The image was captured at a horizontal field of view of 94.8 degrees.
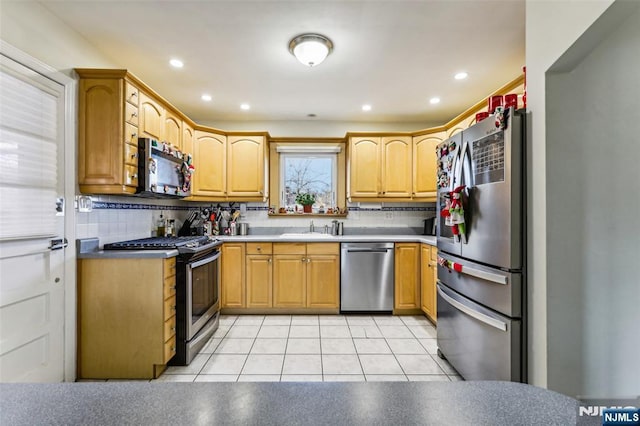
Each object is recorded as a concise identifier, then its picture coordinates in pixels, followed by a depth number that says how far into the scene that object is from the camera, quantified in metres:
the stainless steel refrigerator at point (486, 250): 1.65
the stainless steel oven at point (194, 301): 2.36
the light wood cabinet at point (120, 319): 2.16
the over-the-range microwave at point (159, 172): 2.42
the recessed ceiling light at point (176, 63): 2.61
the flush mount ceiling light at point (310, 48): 2.25
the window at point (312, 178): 4.24
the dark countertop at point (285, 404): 0.49
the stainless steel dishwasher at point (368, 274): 3.46
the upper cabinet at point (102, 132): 2.20
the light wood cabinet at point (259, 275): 3.46
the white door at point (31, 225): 1.71
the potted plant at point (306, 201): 4.18
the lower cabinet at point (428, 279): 3.09
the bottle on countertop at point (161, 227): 3.32
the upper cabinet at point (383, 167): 3.86
